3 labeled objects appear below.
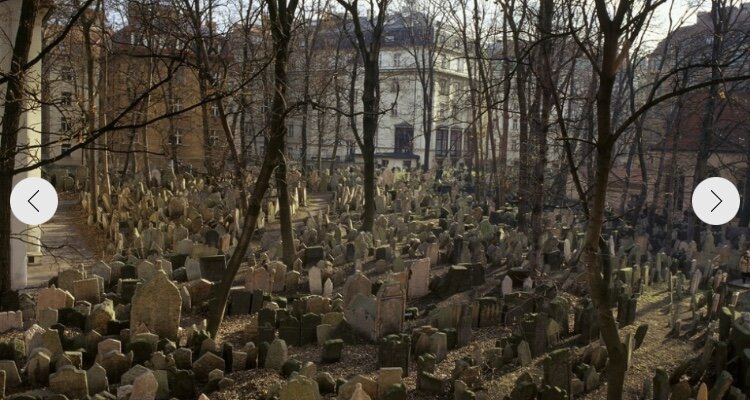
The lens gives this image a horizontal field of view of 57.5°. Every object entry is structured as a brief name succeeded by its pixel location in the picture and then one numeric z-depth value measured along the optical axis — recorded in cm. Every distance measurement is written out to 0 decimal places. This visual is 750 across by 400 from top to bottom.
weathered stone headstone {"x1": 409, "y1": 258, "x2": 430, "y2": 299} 936
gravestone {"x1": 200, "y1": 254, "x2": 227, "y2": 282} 927
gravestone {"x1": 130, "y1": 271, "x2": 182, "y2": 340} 665
